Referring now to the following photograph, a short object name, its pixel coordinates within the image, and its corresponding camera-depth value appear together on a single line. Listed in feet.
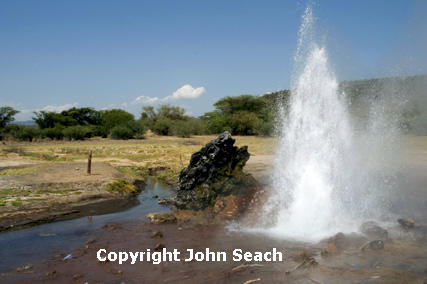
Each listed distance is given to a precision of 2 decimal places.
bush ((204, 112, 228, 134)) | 187.73
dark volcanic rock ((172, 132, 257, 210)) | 43.05
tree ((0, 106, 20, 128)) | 192.54
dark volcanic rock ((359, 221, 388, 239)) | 28.40
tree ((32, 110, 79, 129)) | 193.57
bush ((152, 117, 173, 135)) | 196.75
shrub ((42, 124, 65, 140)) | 170.60
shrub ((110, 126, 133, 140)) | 176.24
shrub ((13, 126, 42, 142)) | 163.02
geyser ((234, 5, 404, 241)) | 34.01
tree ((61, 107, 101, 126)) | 216.95
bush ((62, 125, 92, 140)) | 169.43
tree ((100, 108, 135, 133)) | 199.11
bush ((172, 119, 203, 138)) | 176.35
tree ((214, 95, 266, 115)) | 211.82
